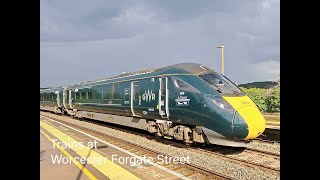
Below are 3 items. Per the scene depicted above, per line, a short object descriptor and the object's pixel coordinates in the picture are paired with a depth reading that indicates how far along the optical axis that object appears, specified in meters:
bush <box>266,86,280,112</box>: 29.68
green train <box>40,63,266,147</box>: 10.46
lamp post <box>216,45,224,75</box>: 22.92
